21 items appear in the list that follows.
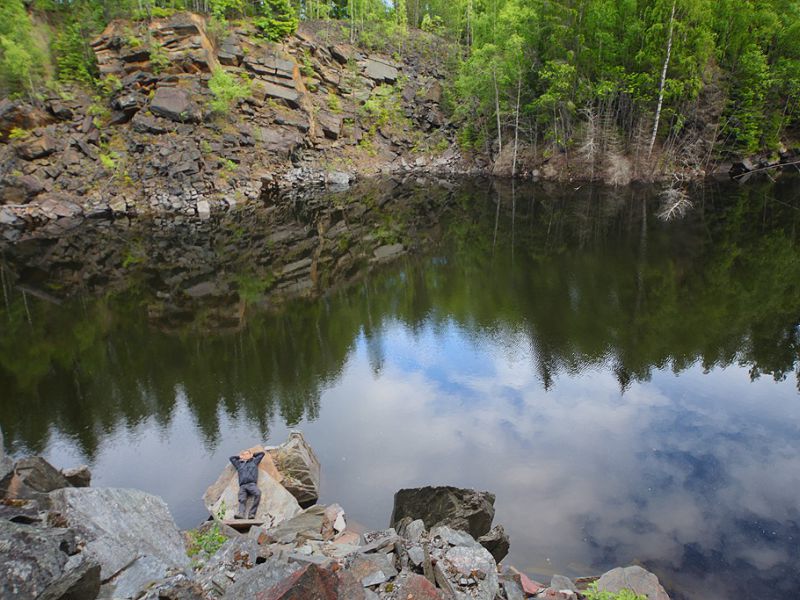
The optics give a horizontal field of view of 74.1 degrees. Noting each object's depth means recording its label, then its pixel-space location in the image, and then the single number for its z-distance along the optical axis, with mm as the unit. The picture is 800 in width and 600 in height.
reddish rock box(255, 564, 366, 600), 5648
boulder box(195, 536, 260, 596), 7062
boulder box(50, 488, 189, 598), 7645
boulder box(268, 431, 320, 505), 12336
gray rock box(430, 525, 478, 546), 9081
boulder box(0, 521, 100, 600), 6082
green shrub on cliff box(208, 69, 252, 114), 49500
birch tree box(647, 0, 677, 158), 41234
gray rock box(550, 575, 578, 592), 8916
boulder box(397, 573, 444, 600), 6746
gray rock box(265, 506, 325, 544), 10055
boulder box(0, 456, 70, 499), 9323
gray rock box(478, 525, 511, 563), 9945
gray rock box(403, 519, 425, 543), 9695
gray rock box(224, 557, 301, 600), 6234
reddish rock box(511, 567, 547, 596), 8625
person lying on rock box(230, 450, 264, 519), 11414
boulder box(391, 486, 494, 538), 10438
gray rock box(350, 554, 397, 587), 7355
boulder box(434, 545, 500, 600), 7652
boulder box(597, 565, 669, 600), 8781
